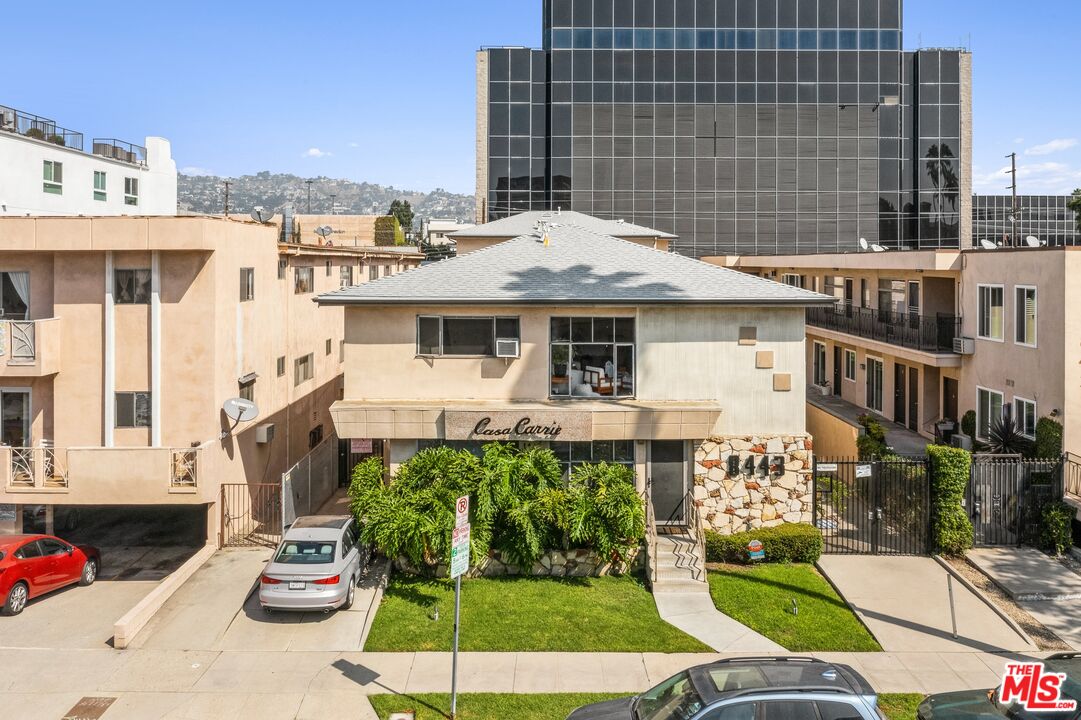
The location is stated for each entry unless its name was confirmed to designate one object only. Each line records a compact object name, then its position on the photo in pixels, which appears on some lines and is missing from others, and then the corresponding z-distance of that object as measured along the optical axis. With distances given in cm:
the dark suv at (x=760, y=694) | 953
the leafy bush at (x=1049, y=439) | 2102
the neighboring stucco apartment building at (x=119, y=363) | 1905
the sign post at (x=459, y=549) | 1225
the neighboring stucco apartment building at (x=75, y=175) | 3472
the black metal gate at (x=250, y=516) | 2005
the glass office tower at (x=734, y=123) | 5953
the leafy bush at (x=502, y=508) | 1698
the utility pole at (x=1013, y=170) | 4281
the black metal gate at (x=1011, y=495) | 1934
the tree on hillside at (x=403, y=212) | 9539
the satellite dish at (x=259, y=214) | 2981
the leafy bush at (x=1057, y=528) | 1877
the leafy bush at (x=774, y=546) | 1845
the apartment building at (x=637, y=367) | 1909
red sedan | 1659
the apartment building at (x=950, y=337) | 2195
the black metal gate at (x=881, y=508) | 1912
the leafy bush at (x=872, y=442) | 2384
